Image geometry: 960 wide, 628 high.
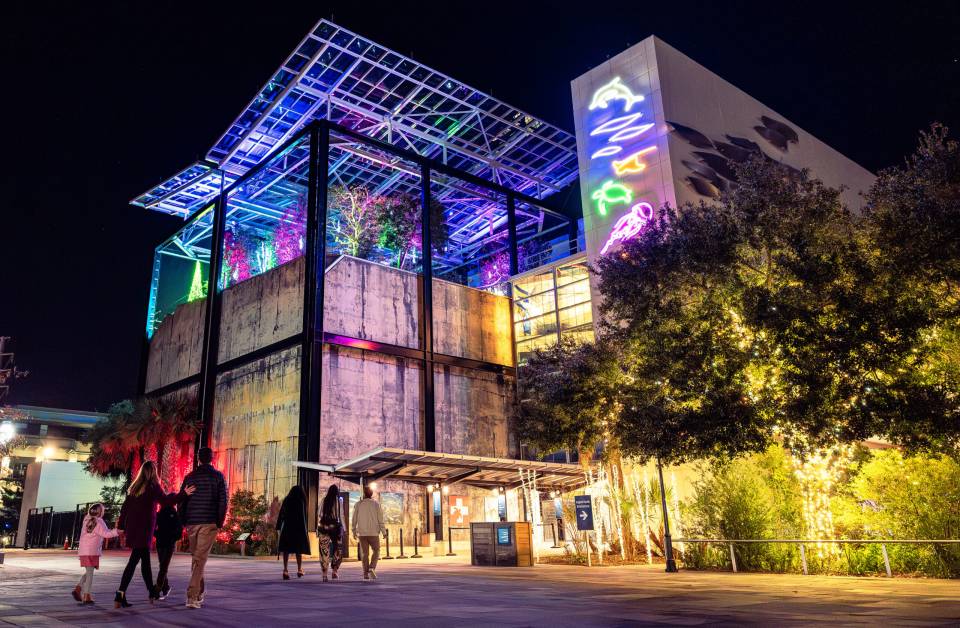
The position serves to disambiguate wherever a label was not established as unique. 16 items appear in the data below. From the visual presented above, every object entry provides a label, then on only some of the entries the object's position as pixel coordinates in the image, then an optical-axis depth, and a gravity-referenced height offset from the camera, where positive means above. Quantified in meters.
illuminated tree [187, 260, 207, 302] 41.77 +14.92
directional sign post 16.97 +0.22
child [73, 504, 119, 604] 8.11 -0.05
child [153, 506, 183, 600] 9.16 +0.07
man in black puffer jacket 7.94 +0.28
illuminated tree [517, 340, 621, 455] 20.23 +3.52
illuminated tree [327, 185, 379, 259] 35.44 +15.26
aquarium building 28.67 +13.09
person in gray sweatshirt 12.38 +0.07
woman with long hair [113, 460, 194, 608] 8.19 +0.26
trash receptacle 17.27 -0.51
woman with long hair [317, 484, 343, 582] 12.62 +0.02
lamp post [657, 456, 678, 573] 14.90 -0.70
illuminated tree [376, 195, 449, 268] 36.72 +15.48
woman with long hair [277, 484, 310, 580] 12.56 +0.10
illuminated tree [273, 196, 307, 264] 37.34 +15.79
